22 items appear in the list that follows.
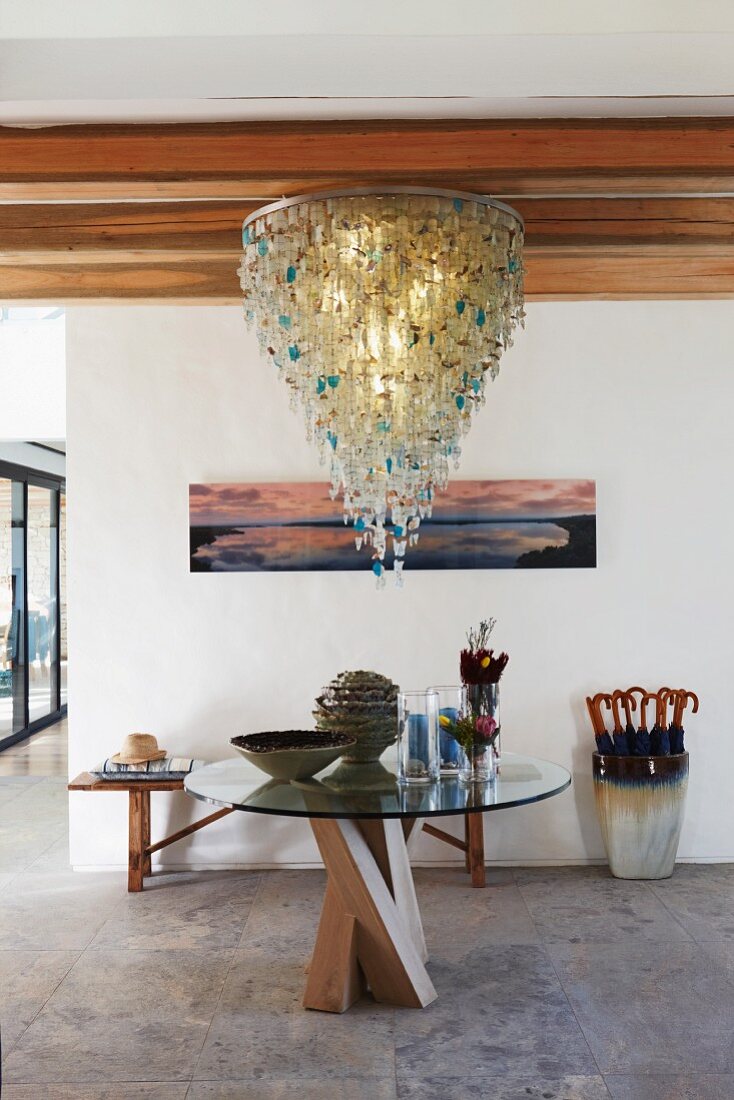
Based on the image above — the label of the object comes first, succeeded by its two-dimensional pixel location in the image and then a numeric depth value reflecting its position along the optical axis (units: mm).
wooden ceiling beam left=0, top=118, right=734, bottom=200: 2973
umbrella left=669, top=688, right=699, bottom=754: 4547
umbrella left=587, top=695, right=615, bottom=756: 4551
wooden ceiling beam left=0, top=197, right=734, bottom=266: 3693
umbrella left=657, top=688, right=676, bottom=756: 4512
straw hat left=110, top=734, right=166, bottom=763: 4418
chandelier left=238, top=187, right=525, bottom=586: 2980
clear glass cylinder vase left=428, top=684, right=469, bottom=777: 3244
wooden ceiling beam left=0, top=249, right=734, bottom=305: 4242
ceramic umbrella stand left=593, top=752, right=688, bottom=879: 4445
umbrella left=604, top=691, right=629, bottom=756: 4504
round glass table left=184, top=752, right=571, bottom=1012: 2969
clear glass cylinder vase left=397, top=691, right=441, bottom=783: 3123
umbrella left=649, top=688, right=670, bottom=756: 4523
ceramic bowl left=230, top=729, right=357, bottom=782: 3135
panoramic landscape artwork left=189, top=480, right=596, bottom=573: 4758
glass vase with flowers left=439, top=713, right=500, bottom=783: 3186
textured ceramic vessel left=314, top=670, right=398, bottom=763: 3344
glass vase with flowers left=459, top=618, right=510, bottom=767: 3461
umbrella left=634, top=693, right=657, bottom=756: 4500
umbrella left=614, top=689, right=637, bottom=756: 4520
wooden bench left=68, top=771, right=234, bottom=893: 4352
